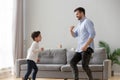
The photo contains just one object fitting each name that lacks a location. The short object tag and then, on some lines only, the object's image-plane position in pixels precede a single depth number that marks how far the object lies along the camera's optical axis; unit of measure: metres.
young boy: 5.10
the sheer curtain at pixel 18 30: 7.33
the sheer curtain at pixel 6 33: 7.09
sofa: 5.74
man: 4.30
